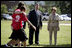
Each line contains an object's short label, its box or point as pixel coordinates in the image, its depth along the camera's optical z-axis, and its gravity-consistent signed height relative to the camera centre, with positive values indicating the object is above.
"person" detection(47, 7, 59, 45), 12.49 +0.13
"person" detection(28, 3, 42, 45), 13.02 +0.27
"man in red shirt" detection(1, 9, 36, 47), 10.27 -0.02
